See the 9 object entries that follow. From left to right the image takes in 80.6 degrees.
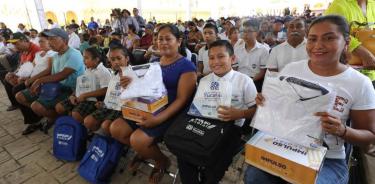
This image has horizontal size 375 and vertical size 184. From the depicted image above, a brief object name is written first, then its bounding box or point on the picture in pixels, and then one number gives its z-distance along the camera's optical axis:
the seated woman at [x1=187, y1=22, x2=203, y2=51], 5.71
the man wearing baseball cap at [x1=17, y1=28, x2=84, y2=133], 2.74
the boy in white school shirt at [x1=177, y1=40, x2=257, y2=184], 1.48
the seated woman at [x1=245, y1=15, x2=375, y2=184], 1.11
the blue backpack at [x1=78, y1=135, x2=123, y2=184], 2.00
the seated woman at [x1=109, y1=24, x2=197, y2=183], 1.80
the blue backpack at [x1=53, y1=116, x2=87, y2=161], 2.40
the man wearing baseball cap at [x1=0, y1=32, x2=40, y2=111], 3.40
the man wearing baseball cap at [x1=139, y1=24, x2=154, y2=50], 5.67
